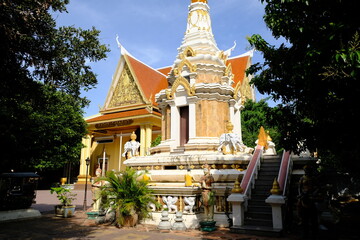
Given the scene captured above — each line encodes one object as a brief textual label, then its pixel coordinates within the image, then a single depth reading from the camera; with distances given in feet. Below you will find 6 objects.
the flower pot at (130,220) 26.25
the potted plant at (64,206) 35.42
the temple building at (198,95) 40.98
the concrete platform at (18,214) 33.24
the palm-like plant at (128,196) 25.90
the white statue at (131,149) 45.98
